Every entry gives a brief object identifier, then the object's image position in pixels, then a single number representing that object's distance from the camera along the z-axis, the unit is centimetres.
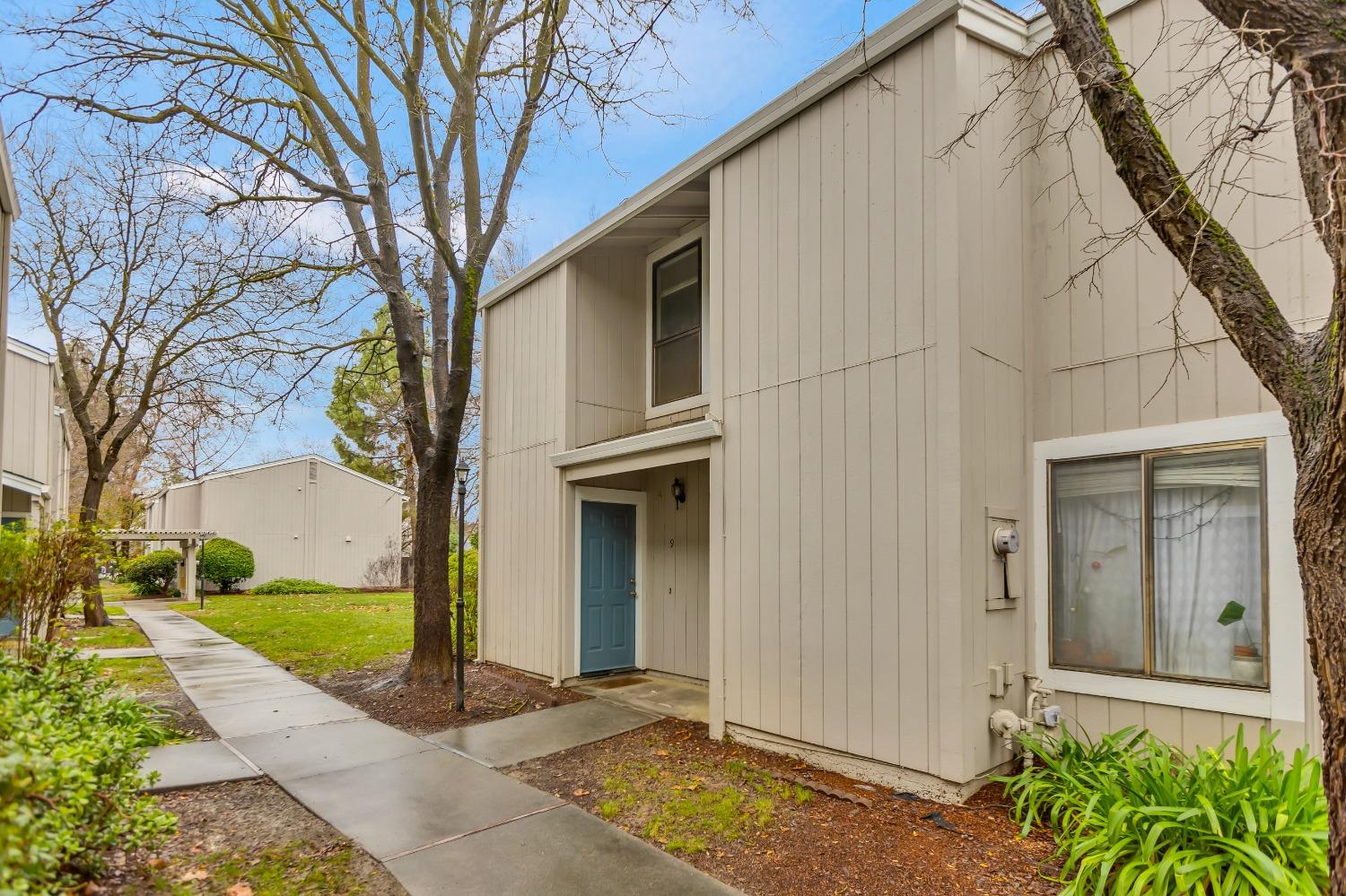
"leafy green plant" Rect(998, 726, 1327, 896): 304
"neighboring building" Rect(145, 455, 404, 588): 2214
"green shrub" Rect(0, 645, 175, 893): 192
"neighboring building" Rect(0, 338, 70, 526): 1138
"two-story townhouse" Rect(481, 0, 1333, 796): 431
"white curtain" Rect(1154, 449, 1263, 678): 421
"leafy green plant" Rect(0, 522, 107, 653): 471
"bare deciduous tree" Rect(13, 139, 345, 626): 858
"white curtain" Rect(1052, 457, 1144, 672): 467
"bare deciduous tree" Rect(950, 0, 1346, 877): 229
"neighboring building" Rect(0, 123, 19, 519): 499
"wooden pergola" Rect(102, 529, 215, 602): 1759
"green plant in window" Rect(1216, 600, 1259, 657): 414
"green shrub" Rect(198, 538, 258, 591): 2088
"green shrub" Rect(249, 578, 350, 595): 2150
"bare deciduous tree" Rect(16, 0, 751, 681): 693
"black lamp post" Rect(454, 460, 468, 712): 696
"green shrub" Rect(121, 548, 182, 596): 2134
